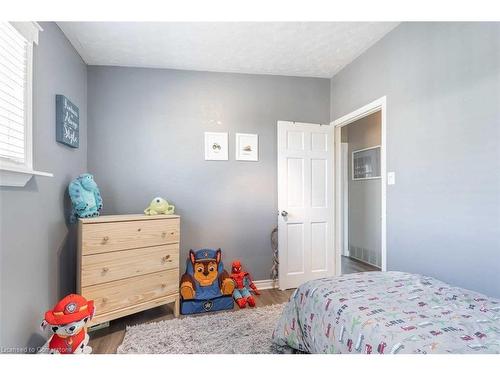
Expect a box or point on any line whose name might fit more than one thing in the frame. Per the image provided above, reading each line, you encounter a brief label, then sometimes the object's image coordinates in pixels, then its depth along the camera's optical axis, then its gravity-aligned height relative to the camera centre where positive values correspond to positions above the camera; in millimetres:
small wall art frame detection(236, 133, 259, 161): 2775 +525
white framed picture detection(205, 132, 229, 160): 2707 +522
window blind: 1232 +555
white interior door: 2812 -137
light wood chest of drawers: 1754 -574
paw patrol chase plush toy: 2217 -901
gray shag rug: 1650 -1108
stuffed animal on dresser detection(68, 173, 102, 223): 1940 -41
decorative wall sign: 1822 +576
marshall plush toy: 1317 -749
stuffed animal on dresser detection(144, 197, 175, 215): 2316 -160
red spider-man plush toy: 2367 -1032
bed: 838 -525
